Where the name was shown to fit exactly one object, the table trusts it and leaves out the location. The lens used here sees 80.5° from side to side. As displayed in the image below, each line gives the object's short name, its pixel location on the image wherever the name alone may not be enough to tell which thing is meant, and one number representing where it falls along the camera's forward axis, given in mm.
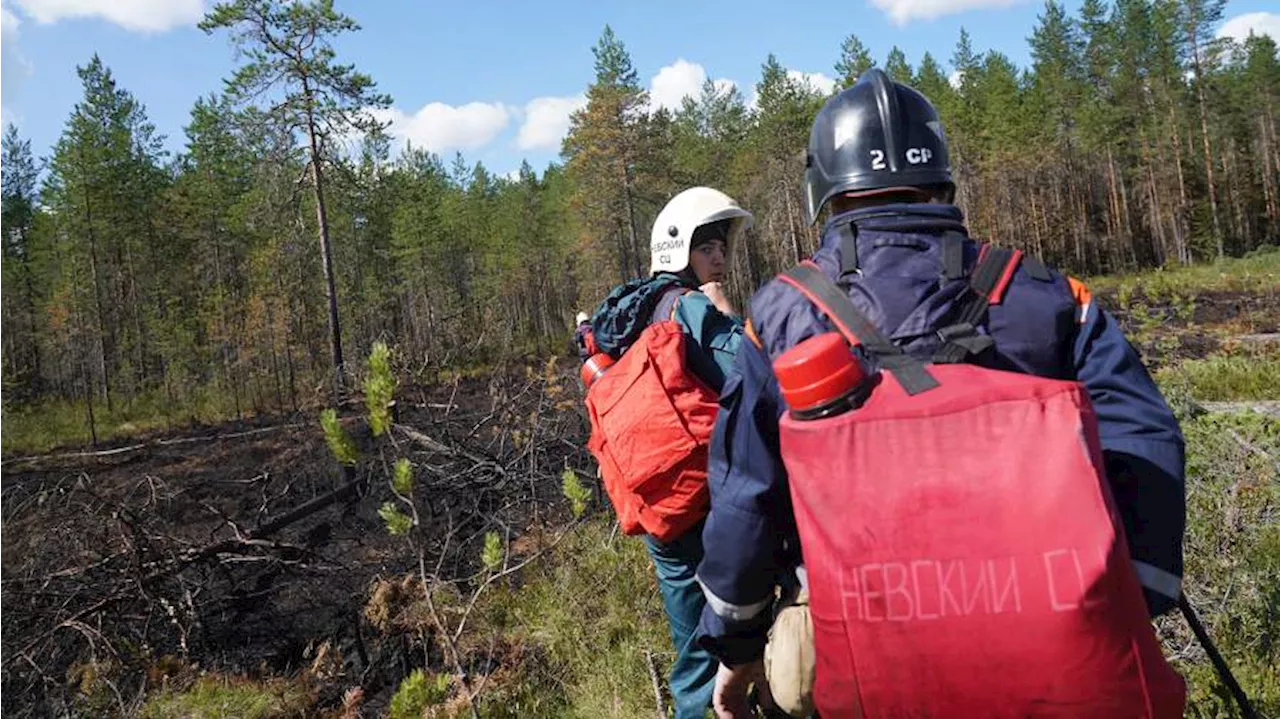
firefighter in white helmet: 2365
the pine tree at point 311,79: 18531
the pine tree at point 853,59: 40219
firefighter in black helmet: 1333
